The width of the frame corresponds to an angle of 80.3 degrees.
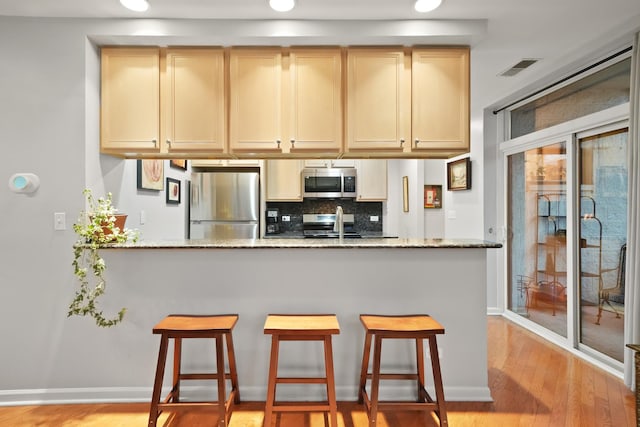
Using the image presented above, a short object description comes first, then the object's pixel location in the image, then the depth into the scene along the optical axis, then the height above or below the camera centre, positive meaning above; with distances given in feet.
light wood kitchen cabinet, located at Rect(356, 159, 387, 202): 17.69 +1.59
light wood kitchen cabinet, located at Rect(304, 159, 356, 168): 17.63 +2.34
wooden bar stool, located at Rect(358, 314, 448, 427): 6.68 -2.30
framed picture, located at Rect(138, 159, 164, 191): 10.59 +1.18
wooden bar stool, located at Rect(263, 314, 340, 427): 6.61 -2.31
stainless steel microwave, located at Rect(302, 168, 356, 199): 17.34 +1.43
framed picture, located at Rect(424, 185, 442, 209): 17.43 +0.78
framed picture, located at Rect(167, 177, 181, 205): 12.84 +0.81
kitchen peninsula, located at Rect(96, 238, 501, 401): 8.21 -1.76
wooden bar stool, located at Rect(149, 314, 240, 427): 6.73 -2.37
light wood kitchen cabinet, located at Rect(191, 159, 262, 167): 16.19 +2.20
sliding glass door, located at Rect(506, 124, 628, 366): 9.91 -0.68
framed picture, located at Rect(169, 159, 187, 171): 13.36 +1.83
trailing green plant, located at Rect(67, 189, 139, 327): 7.80 -0.80
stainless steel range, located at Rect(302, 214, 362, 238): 18.52 -0.43
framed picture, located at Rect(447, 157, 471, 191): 15.02 +1.63
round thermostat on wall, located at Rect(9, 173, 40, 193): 7.95 +0.67
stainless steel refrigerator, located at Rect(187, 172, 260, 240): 15.58 +0.38
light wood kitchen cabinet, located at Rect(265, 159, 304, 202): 17.33 +1.52
